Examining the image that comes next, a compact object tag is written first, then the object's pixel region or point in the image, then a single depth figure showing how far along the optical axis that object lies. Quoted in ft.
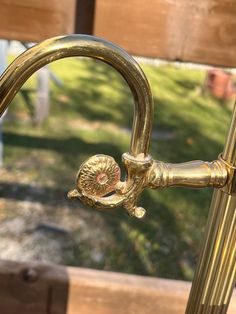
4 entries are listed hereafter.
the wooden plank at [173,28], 2.09
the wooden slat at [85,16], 2.14
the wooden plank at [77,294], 2.48
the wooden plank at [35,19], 2.11
